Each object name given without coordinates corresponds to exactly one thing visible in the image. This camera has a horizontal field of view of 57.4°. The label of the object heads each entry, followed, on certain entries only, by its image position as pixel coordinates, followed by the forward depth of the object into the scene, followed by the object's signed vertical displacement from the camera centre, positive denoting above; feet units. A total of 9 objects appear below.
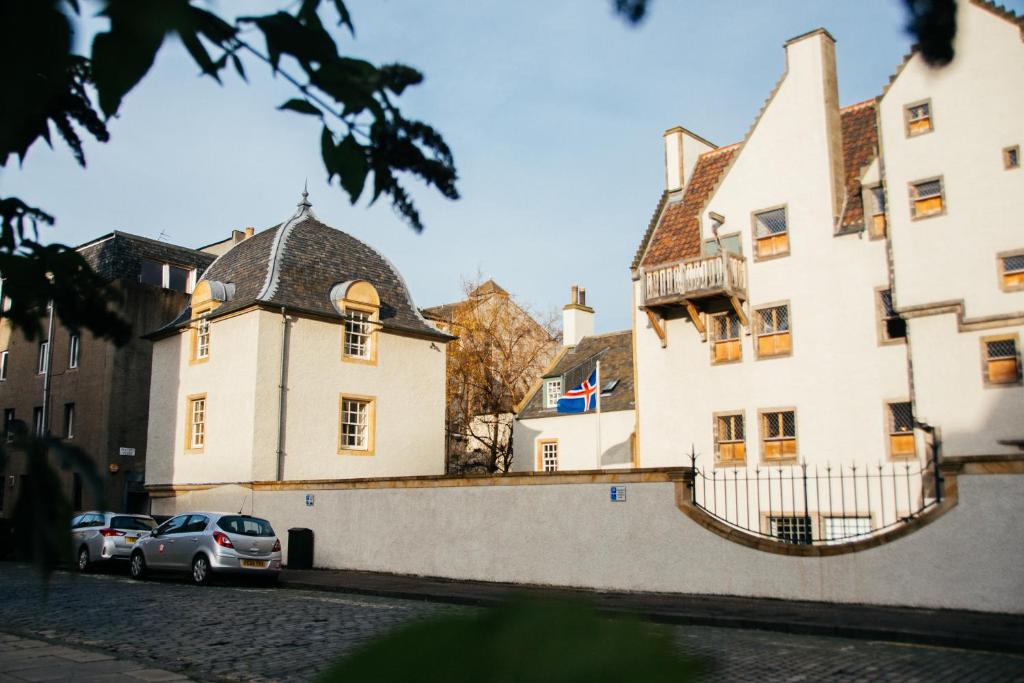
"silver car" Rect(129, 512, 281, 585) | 69.10 -3.84
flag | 116.37 +12.05
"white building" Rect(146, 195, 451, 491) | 99.76 +13.99
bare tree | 161.27 +22.18
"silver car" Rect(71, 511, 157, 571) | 78.43 -3.27
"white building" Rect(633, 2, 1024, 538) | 80.07 +19.75
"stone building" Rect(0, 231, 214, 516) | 120.26 +16.57
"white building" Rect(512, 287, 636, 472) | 141.18 +12.27
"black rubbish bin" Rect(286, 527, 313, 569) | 82.64 -4.64
